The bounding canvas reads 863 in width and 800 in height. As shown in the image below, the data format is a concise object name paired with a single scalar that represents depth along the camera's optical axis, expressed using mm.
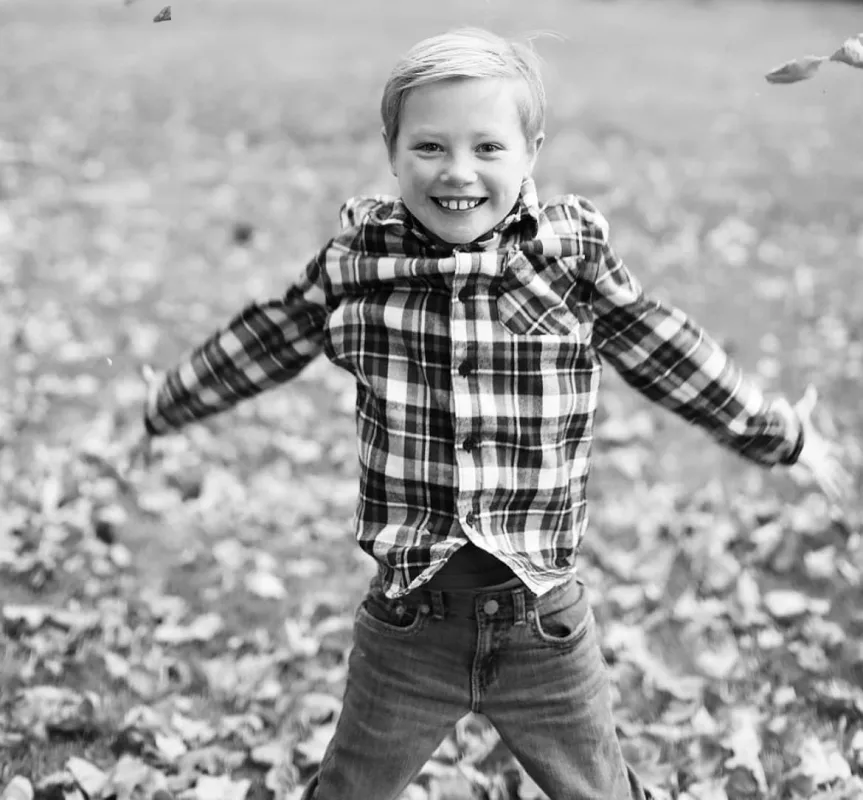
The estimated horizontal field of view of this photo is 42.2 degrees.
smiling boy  2090
